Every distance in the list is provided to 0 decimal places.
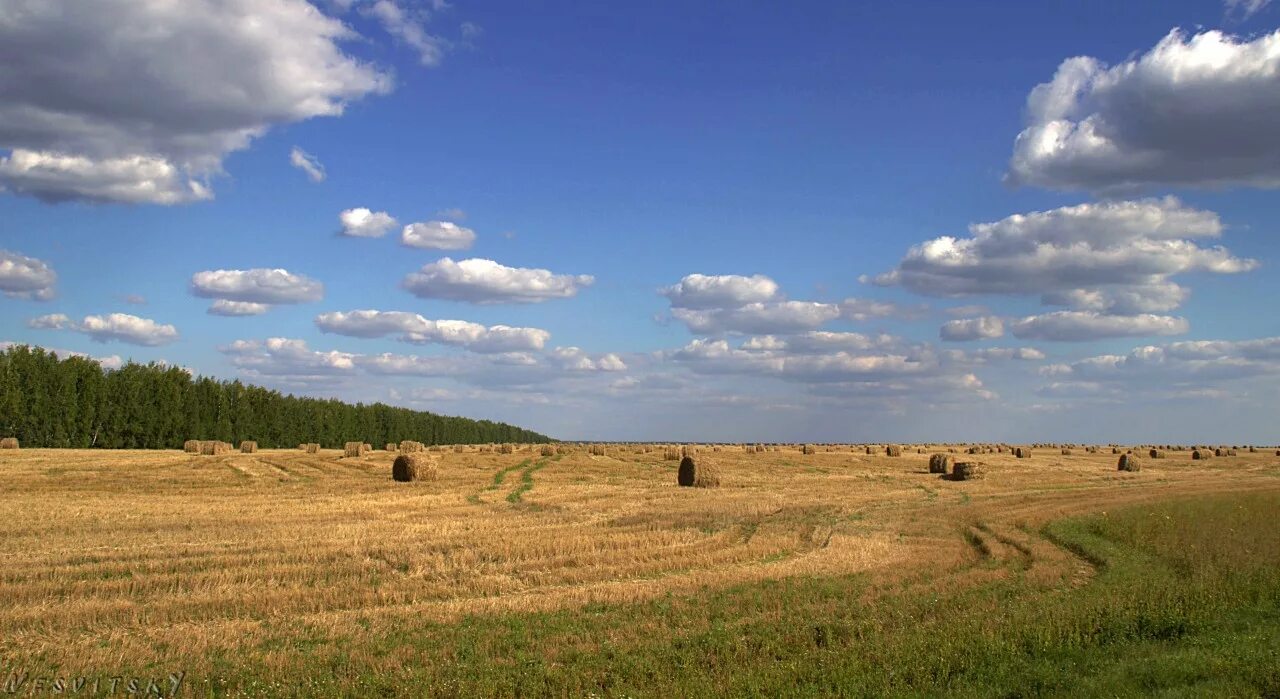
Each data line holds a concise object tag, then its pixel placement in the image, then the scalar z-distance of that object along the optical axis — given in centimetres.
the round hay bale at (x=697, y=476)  4062
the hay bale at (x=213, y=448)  5931
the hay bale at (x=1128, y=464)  5665
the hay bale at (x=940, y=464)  5278
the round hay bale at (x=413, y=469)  4169
